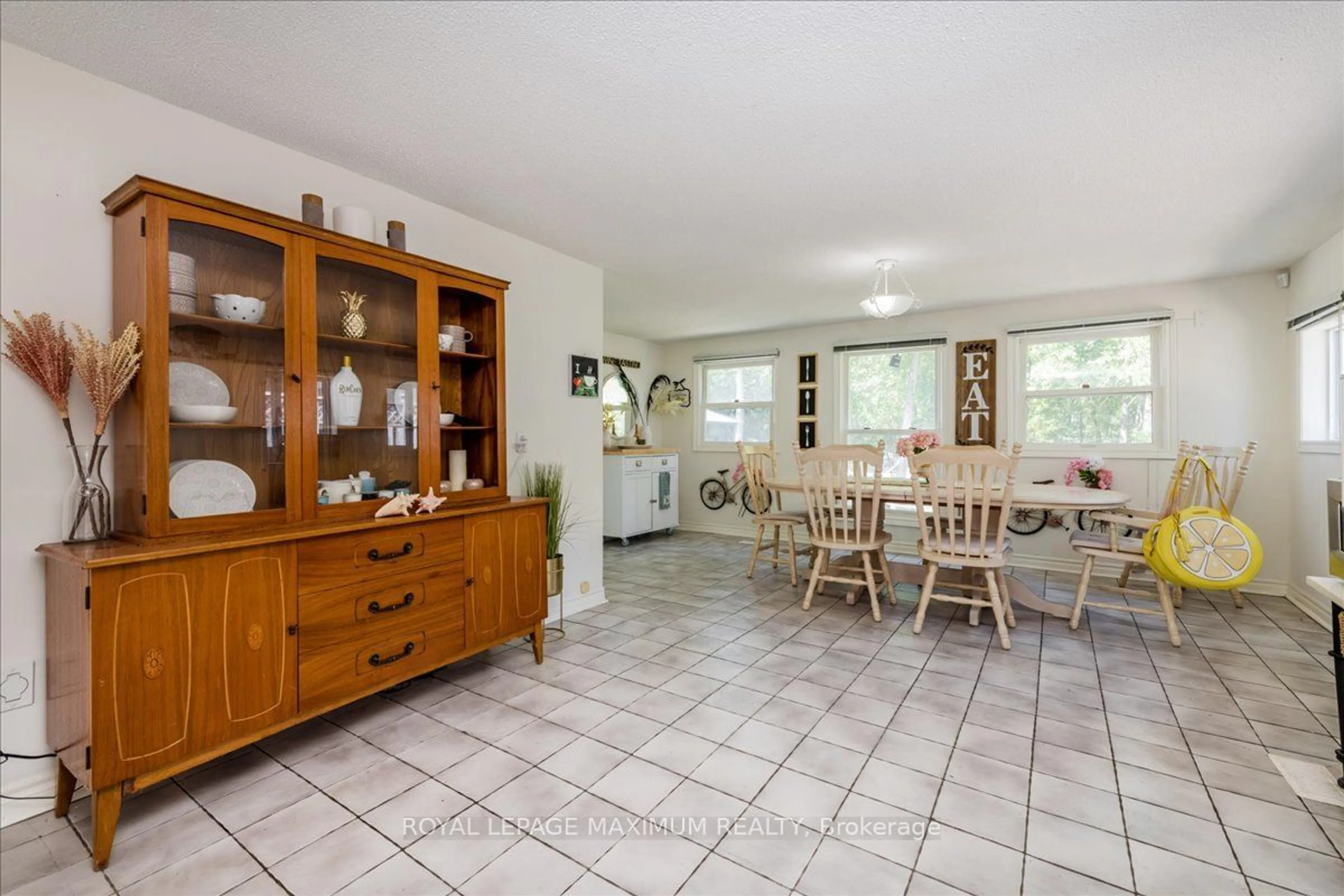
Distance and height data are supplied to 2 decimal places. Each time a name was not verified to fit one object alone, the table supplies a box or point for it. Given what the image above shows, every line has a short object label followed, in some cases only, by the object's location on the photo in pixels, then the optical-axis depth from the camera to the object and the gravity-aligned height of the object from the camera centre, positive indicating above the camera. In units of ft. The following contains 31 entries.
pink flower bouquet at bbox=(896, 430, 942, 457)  13.51 +0.05
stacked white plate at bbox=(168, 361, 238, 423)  5.96 +0.61
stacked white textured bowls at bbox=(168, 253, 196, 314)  5.88 +1.77
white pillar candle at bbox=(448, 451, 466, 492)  8.84 -0.30
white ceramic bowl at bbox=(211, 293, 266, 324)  6.33 +1.62
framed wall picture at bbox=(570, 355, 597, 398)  12.02 +1.54
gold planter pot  10.44 -2.35
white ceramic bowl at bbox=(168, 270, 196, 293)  5.88 +1.78
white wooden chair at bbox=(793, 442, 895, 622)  11.48 -1.32
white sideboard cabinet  19.15 -1.63
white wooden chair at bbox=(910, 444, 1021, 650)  9.90 -1.43
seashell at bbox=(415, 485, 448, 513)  7.74 -0.74
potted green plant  10.50 -1.13
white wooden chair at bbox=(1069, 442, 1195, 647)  10.11 -2.02
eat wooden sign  16.66 +1.53
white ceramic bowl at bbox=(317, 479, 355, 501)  7.23 -0.48
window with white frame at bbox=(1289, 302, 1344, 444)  11.34 +1.40
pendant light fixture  11.92 +3.03
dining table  10.48 -1.10
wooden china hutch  5.17 -0.84
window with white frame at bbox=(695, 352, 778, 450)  21.25 +1.74
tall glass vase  5.67 -0.50
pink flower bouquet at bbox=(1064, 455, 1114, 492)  14.62 -0.79
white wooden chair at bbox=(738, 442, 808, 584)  14.42 -1.52
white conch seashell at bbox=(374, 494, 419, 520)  7.36 -0.75
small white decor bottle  7.38 +0.70
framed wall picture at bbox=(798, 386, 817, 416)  19.95 +1.58
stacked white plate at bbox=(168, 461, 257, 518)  5.94 -0.42
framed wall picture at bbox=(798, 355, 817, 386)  19.93 +2.68
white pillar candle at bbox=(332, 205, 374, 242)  7.43 +3.01
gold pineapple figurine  7.48 +1.76
